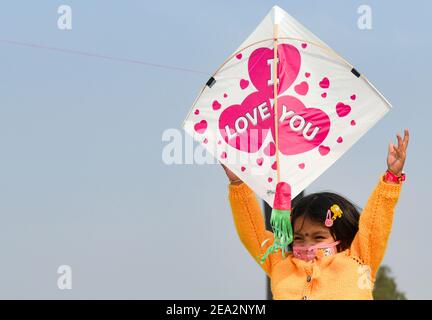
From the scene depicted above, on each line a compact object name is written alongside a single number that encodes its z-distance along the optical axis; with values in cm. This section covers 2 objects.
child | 714
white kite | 758
